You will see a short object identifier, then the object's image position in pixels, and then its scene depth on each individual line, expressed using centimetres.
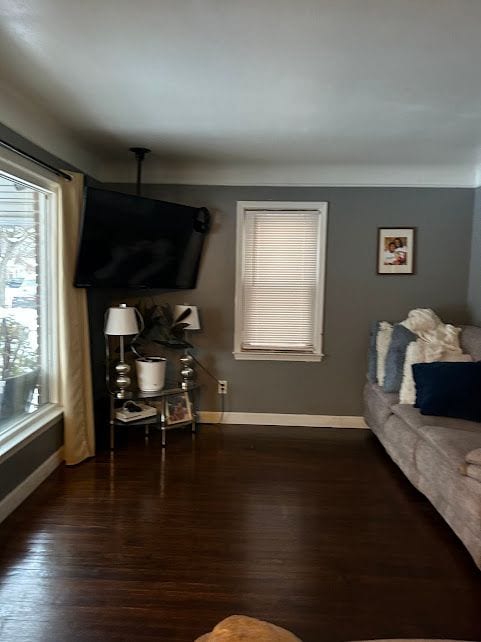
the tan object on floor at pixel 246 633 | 89
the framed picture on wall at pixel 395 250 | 402
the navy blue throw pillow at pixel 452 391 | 296
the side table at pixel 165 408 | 363
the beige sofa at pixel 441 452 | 218
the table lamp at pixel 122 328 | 351
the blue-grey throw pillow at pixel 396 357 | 353
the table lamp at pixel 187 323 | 388
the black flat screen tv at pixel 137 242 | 320
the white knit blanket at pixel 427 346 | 337
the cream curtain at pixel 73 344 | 312
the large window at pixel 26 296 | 273
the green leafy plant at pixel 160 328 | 389
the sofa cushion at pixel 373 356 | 390
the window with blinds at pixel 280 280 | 406
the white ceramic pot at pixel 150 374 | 371
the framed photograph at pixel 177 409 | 385
